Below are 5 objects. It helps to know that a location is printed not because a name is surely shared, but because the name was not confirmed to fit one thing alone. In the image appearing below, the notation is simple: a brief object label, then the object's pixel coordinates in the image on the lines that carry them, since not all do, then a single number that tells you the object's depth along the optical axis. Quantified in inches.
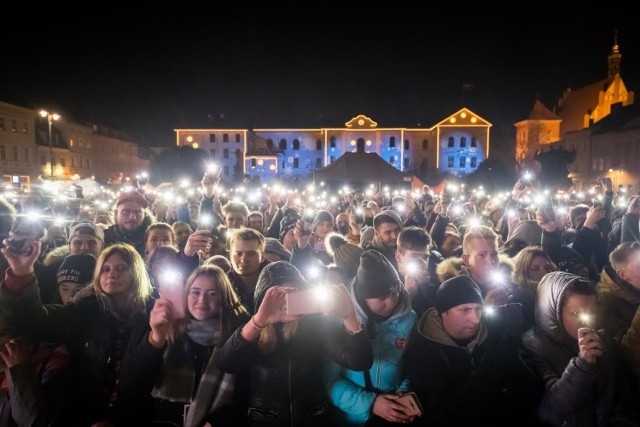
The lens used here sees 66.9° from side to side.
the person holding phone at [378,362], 129.0
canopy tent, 842.2
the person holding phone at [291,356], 119.8
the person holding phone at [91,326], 124.1
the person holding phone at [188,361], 123.8
